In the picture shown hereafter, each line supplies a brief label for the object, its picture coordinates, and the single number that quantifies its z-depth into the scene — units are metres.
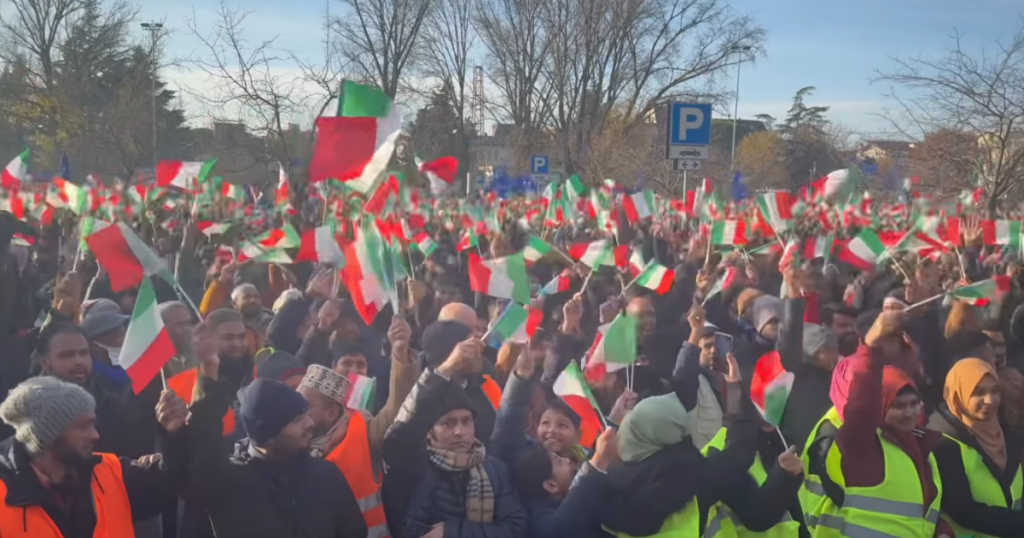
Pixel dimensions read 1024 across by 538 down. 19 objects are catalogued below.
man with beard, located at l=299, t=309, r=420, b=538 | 3.29
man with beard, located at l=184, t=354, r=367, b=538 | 2.86
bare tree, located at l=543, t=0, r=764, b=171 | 25.06
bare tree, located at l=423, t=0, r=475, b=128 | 26.98
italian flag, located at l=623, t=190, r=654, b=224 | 9.57
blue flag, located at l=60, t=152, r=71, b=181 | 12.40
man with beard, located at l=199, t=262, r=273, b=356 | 5.06
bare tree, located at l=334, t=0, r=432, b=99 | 23.12
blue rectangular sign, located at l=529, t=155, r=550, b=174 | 15.77
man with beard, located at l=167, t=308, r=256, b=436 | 4.04
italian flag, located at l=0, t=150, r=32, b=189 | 8.68
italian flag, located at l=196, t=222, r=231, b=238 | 7.94
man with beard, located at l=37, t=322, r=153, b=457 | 3.51
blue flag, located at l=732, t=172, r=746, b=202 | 13.05
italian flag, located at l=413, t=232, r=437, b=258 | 7.44
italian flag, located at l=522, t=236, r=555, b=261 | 7.14
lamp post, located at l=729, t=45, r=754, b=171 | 26.61
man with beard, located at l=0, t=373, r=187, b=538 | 2.67
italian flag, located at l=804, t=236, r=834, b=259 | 7.29
